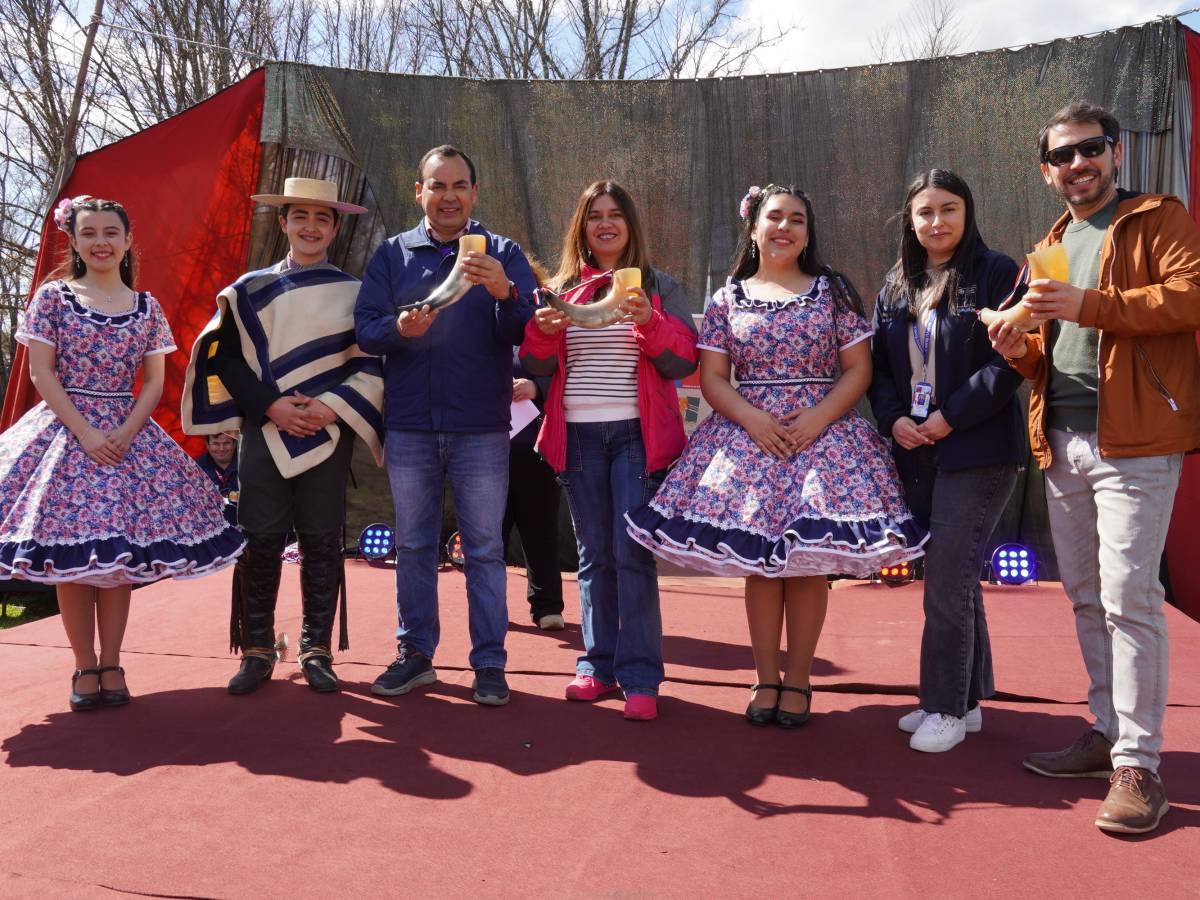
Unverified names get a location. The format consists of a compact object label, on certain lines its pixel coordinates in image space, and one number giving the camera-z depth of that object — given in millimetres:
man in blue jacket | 3172
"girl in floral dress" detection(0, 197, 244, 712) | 3012
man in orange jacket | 2252
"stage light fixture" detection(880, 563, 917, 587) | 5762
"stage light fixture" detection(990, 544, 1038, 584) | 5645
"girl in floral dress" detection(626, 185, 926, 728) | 2748
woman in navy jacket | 2709
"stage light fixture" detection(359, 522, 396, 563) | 6277
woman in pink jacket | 3076
